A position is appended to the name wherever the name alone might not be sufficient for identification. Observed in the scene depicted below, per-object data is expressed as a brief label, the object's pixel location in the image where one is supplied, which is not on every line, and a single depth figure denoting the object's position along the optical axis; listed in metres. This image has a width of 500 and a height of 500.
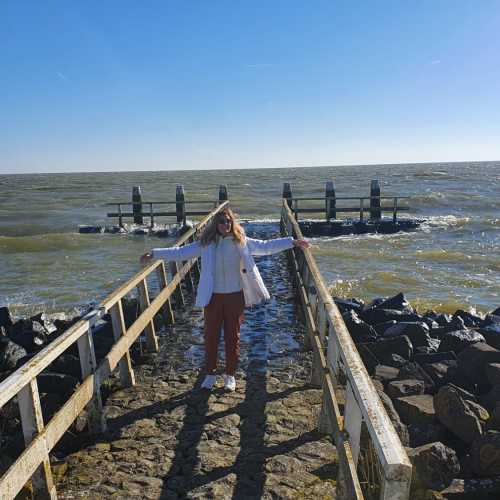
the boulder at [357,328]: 7.45
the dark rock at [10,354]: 6.75
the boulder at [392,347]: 6.50
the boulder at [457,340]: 6.98
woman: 4.29
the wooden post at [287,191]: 22.00
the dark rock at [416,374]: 5.43
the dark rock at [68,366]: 5.98
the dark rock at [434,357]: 6.37
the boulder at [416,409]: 4.41
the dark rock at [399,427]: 3.76
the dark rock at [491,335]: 7.41
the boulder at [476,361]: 5.67
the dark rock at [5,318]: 9.18
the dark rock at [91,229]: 23.89
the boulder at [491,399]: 4.93
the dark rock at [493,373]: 5.37
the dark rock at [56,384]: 5.11
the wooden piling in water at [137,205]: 23.22
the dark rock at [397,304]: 9.80
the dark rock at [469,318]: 8.98
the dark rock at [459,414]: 4.20
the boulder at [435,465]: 3.40
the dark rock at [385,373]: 5.47
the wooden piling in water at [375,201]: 22.13
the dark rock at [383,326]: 8.13
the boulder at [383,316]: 8.80
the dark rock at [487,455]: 3.70
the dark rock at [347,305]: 9.33
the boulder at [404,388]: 4.94
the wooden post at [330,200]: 21.61
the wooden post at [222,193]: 22.28
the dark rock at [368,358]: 6.06
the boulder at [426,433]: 4.12
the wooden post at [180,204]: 22.56
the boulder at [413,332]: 7.23
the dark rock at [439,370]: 5.66
